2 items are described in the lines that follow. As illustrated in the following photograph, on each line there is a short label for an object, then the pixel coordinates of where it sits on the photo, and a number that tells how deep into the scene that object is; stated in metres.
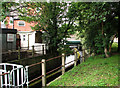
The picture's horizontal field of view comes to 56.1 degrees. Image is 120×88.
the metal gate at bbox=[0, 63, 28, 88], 2.32
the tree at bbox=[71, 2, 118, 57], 7.50
